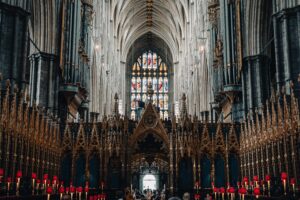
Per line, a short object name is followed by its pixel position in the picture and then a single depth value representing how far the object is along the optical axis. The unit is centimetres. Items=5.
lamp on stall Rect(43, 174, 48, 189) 1611
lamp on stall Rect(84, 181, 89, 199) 1815
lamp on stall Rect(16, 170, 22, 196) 1295
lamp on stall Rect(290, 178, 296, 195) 1270
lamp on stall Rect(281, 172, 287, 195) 1282
